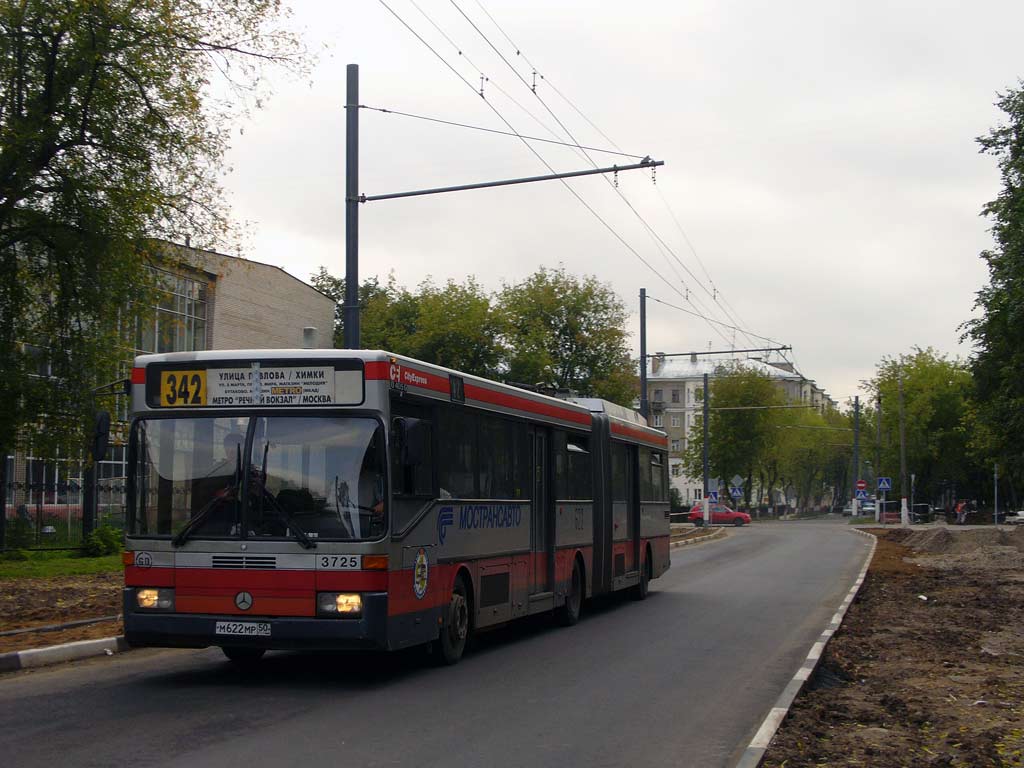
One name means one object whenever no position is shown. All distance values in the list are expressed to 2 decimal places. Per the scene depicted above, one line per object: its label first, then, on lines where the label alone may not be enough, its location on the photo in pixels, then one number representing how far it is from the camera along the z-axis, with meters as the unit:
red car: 76.75
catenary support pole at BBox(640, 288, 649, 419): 42.00
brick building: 21.86
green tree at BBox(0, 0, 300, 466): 18.08
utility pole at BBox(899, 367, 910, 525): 68.71
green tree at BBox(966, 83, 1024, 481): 36.47
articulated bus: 10.63
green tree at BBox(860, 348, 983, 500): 93.00
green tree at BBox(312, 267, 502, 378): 62.75
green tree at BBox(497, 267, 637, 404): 76.00
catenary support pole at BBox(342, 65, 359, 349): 17.11
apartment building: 149.38
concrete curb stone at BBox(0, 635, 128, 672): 11.68
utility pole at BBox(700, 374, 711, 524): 63.81
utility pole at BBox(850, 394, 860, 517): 75.88
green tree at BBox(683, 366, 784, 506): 94.56
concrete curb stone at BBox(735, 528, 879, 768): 7.67
